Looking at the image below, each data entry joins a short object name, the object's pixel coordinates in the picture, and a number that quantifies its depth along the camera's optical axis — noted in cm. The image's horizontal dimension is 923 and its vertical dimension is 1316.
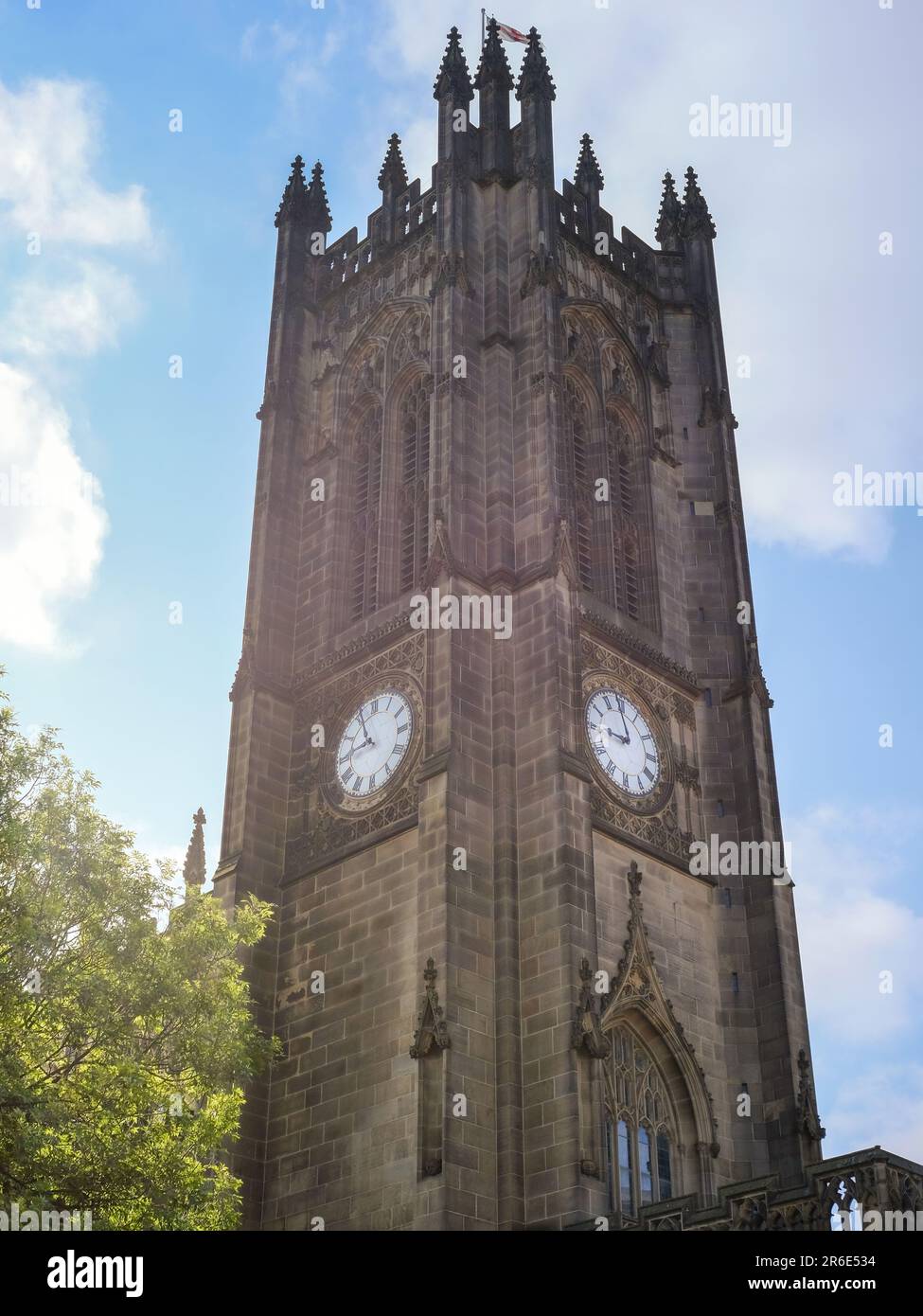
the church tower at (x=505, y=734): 3206
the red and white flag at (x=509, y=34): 4712
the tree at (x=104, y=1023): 2344
